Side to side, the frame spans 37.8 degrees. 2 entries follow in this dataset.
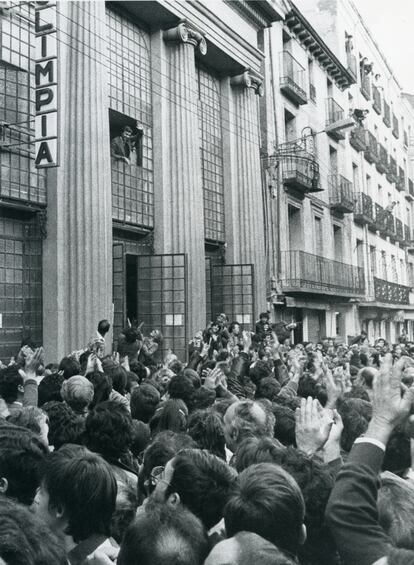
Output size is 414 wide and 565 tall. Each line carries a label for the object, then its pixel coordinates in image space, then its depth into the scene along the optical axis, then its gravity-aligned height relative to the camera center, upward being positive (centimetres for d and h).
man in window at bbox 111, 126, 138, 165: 1525 +437
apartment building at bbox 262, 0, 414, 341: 2411 +619
